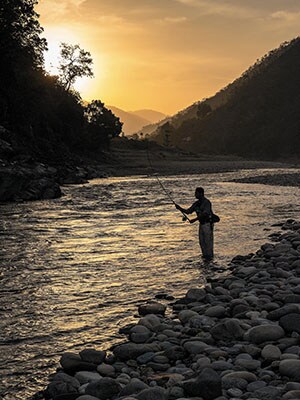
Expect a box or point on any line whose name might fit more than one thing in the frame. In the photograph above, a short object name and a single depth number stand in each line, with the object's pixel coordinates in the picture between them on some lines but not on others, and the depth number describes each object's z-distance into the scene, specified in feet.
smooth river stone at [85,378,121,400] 17.22
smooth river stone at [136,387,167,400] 16.38
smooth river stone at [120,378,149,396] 17.26
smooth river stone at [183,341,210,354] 20.84
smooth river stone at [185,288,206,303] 28.96
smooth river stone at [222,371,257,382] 17.56
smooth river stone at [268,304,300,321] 23.76
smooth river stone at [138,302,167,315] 27.30
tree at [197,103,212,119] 645.59
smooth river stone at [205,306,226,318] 25.38
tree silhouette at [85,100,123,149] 280.31
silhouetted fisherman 42.19
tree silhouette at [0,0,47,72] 159.22
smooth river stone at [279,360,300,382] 17.49
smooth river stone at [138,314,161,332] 24.52
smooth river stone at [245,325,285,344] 21.36
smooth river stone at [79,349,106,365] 20.74
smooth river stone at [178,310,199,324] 25.33
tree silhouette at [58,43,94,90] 273.27
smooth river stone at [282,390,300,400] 15.67
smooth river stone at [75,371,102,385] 18.86
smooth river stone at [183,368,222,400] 16.49
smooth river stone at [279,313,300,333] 21.90
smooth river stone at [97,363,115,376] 19.63
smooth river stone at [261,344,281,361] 19.45
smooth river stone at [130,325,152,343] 23.09
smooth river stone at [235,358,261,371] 18.81
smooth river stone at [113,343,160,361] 21.20
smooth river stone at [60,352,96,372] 19.90
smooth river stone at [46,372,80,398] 17.76
